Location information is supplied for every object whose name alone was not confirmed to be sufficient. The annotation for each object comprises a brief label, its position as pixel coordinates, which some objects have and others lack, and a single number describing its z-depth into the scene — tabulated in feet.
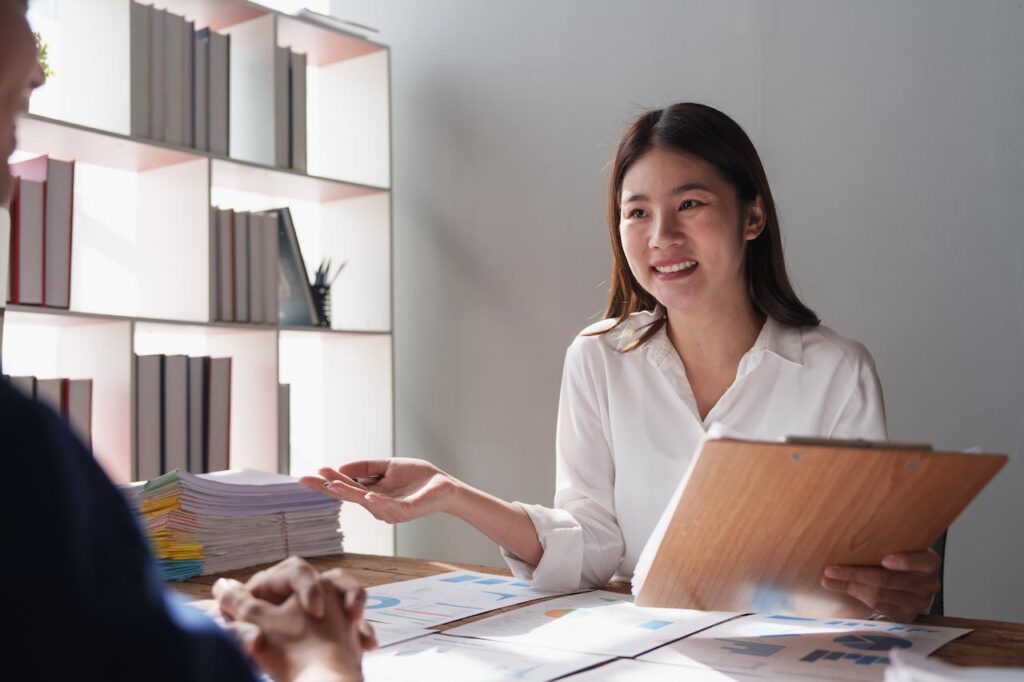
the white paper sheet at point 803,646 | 3.07
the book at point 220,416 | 9.19
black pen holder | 10.54
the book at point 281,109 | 10.05
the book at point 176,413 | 8.81
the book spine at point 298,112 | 10.23
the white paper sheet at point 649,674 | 2.94
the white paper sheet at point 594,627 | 3.40
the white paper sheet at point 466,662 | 3.02
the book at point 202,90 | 9.27
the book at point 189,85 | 9.17
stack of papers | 4.54
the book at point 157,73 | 8.86
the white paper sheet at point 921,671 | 2.18
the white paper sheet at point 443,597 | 3.86
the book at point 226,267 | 9.37
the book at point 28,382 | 7.72
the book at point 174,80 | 9.00
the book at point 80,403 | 8.13
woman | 5.59
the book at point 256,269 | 9.67
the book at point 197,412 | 9.04
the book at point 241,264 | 9.53
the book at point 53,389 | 7.91
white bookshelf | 8.71
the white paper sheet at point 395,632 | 3.46
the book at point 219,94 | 9.39
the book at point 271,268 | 9.77
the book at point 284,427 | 9.85
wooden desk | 3.26
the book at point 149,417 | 8.57
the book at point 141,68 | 8.68
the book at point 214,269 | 9.16
